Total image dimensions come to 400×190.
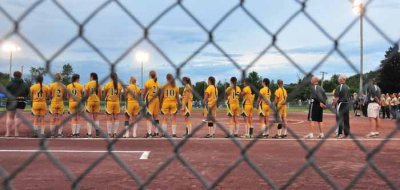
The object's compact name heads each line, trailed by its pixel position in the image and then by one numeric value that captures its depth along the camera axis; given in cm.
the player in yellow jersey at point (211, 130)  1194
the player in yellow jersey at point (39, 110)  1062
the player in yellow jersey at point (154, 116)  985
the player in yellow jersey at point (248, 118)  1183
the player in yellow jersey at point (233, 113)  1183
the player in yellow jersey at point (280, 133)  1245
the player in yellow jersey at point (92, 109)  1072
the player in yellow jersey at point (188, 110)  1106
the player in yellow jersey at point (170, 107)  1129
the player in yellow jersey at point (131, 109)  1148
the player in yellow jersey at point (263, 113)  1137
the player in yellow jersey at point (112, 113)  1150
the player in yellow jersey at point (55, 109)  1110
